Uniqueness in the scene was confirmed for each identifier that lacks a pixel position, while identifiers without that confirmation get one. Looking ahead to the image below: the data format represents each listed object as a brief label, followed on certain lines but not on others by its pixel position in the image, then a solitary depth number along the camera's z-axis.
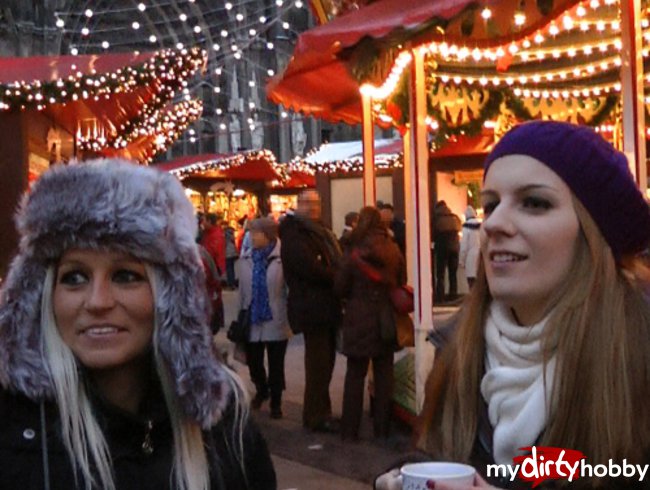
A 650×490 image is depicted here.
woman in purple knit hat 2.04
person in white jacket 15.71
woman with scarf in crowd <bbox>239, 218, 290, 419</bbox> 9.04
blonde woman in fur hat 2.19
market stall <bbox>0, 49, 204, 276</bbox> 10.51
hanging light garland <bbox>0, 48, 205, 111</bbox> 10.32
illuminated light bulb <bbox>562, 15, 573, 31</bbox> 7.21
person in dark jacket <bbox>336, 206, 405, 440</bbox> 7.82
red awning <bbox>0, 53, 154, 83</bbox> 10.65
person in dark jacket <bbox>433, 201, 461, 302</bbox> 17.34
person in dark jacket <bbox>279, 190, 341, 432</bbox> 8.27
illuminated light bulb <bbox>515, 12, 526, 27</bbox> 6.51
